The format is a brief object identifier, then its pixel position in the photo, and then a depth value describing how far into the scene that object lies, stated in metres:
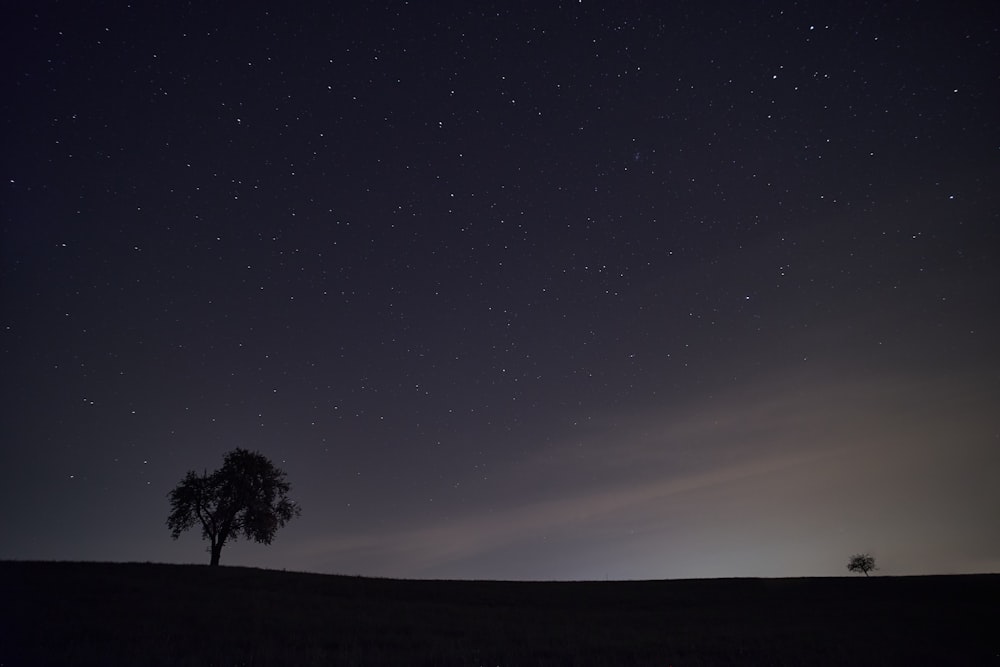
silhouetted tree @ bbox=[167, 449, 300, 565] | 44.88
